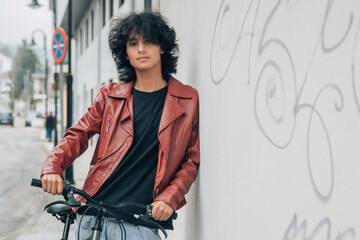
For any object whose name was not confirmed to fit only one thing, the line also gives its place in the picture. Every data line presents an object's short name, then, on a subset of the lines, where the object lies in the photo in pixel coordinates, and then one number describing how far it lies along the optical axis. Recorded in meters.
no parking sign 10.80
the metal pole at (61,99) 11.91
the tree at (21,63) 123.12
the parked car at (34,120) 47.47
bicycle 2.30
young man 2.63
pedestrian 25.70
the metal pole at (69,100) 10.72
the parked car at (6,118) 50.09
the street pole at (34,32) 30.61
